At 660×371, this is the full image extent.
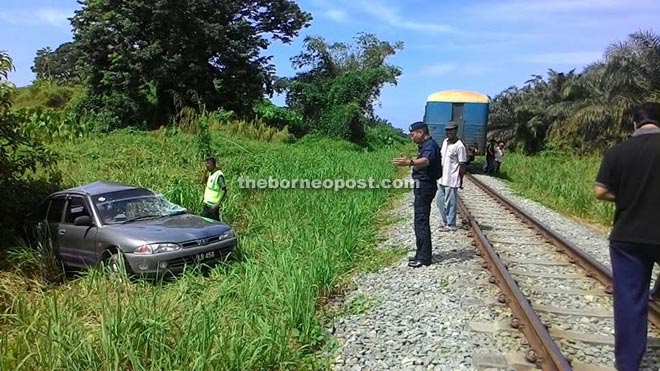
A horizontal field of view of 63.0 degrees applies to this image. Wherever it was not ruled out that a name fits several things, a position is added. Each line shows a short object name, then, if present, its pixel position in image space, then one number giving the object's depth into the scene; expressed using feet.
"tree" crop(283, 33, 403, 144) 114.62
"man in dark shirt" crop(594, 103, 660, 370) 11.59
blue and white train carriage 62.54
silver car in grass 22.70
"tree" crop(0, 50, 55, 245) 27.45
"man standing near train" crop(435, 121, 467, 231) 28.94
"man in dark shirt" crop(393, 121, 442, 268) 21.43
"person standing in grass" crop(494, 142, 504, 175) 71.26
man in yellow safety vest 31.37
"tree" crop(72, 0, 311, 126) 89.10
